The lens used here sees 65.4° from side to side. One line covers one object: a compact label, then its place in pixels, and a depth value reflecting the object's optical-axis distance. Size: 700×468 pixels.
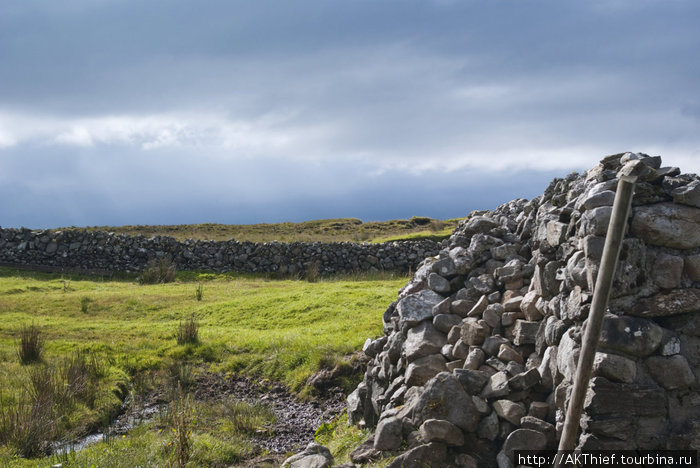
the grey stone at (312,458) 6.56
